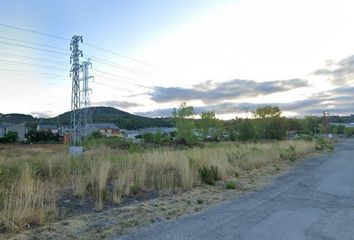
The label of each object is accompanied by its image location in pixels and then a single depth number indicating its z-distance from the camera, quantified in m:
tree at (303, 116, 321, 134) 112.19
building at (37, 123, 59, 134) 149.25
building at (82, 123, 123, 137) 135.85
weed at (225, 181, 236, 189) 13.47
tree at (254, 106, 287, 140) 63.38
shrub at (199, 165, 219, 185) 14.40
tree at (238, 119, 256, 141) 61.75
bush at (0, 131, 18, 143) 74.31
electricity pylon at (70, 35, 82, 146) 47.62
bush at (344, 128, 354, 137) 136.62
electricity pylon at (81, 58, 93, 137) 59.97
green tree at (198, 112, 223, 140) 77.94
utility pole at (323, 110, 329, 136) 122.88
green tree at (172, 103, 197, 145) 55.62
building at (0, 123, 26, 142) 105.11
